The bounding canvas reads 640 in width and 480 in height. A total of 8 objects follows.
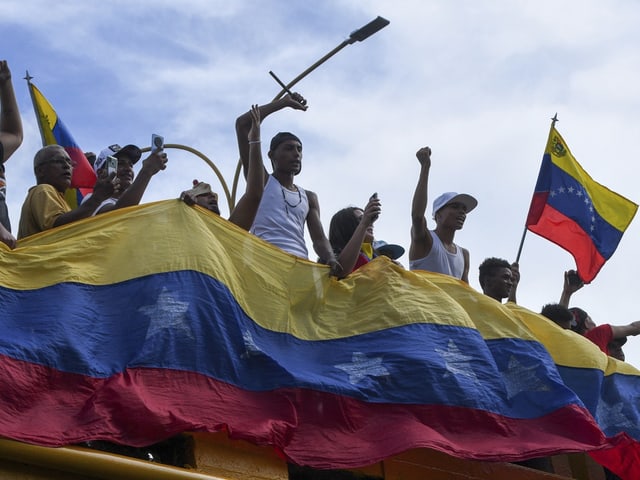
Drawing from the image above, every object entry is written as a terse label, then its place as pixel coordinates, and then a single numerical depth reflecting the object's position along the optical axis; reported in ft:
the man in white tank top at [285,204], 54.24
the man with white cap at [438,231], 60.54
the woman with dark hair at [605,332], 70.18
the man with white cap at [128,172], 48.73
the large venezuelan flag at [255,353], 40.50
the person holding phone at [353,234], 54.08
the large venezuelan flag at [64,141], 67.05
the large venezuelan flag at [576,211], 80.53
